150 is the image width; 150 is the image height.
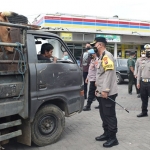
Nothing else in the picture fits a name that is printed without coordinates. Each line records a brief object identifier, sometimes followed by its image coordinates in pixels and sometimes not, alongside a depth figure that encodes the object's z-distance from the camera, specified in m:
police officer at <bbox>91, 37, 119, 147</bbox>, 3.94
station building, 20.31
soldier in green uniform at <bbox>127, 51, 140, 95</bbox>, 9.85
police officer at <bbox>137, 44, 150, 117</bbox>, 5.91
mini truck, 3.44
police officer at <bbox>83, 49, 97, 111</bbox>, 6.89
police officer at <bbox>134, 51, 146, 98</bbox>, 7.49
